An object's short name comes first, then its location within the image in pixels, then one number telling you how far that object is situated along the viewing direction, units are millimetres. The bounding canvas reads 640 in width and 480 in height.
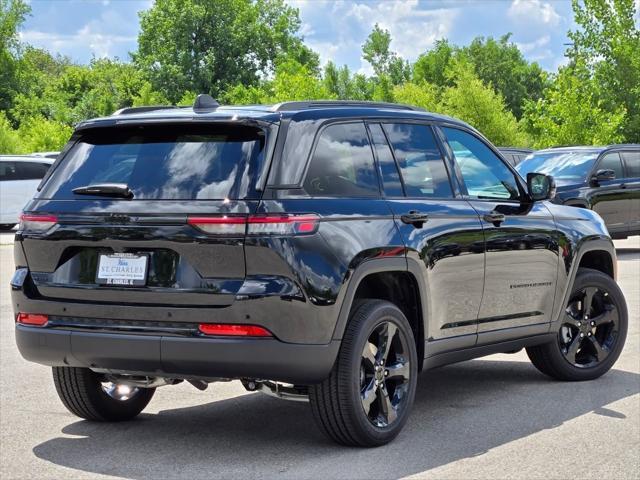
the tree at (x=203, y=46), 91500
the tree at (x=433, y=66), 112000
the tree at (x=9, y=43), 90812
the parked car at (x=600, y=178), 20984
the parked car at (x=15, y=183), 30266
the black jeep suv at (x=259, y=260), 6203
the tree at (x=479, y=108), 50562
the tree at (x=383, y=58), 120000
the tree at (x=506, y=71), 113625
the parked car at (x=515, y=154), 28969
